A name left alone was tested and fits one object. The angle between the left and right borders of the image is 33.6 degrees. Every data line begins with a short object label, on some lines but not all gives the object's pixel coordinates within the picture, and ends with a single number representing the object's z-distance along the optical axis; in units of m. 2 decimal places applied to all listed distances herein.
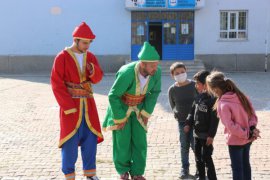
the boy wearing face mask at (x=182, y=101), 5.41
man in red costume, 5.01
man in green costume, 5.14
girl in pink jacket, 4.42
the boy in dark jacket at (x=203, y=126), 5.00
